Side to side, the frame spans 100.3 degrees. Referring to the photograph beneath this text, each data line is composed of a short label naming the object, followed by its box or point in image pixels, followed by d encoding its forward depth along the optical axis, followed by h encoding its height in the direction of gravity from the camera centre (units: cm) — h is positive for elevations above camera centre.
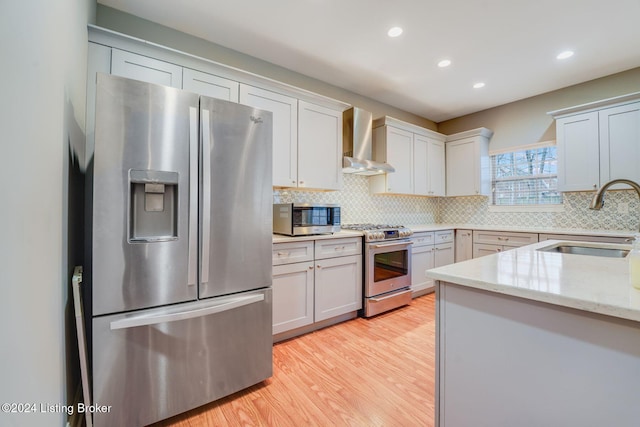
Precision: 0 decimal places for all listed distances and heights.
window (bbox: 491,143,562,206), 375 +57
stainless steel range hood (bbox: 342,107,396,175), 330 +93
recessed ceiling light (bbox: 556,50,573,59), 273 +167
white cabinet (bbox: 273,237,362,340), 236 -66
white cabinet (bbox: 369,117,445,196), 371 +86
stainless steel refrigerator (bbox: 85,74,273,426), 133 -20
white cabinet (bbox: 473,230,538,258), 340 -34
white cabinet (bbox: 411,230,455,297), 356 -56
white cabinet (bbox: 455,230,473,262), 394 -46
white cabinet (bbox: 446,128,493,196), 415 +83
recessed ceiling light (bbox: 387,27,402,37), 238 +166
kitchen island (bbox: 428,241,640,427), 72 -41
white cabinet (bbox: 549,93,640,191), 292 +84
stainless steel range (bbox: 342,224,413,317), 294 -61
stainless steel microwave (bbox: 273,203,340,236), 251 -4
